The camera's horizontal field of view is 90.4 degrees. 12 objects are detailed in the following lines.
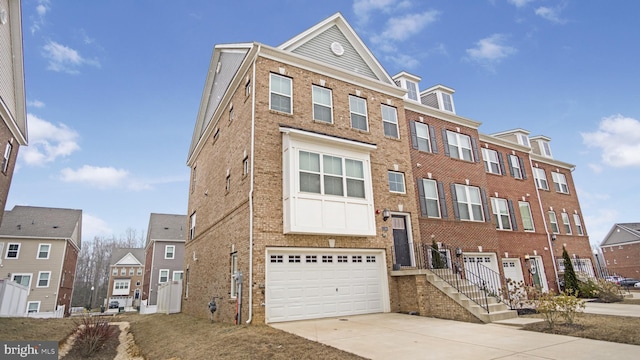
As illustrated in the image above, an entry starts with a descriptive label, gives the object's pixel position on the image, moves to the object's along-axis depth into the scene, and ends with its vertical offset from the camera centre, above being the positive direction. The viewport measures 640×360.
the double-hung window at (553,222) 21.81 +2.89
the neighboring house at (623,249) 44.38 +1.88
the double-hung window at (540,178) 22.49 +6.05
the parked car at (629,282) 36.45 -2.24
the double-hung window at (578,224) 23.50 +2.90
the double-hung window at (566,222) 22.62 +2.95
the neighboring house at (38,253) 28.81 +3.14
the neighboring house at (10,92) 15.05 +9.64
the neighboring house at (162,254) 36.56 +3.16
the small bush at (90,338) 9.55 -1.56
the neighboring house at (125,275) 51.25 +1.32
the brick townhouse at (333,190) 10.83 +3.49
